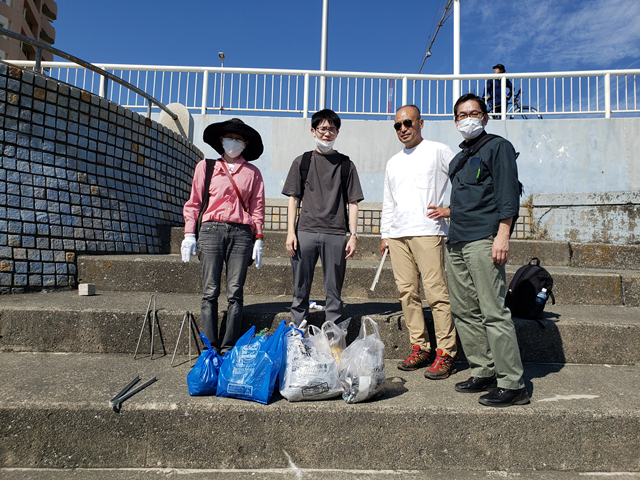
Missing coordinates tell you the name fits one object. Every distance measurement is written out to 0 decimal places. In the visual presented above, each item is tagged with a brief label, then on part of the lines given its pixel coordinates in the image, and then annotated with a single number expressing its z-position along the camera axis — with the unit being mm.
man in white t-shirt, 2643
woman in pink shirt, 2750
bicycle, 7453
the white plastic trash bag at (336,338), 2424
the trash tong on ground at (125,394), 2064
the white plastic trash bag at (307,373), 2164
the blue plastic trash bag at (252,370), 2145
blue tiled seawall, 3848
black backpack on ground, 3107
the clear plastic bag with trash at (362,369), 2166
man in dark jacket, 2230
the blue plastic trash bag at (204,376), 2211
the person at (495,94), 7492
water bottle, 3051
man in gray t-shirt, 2795
